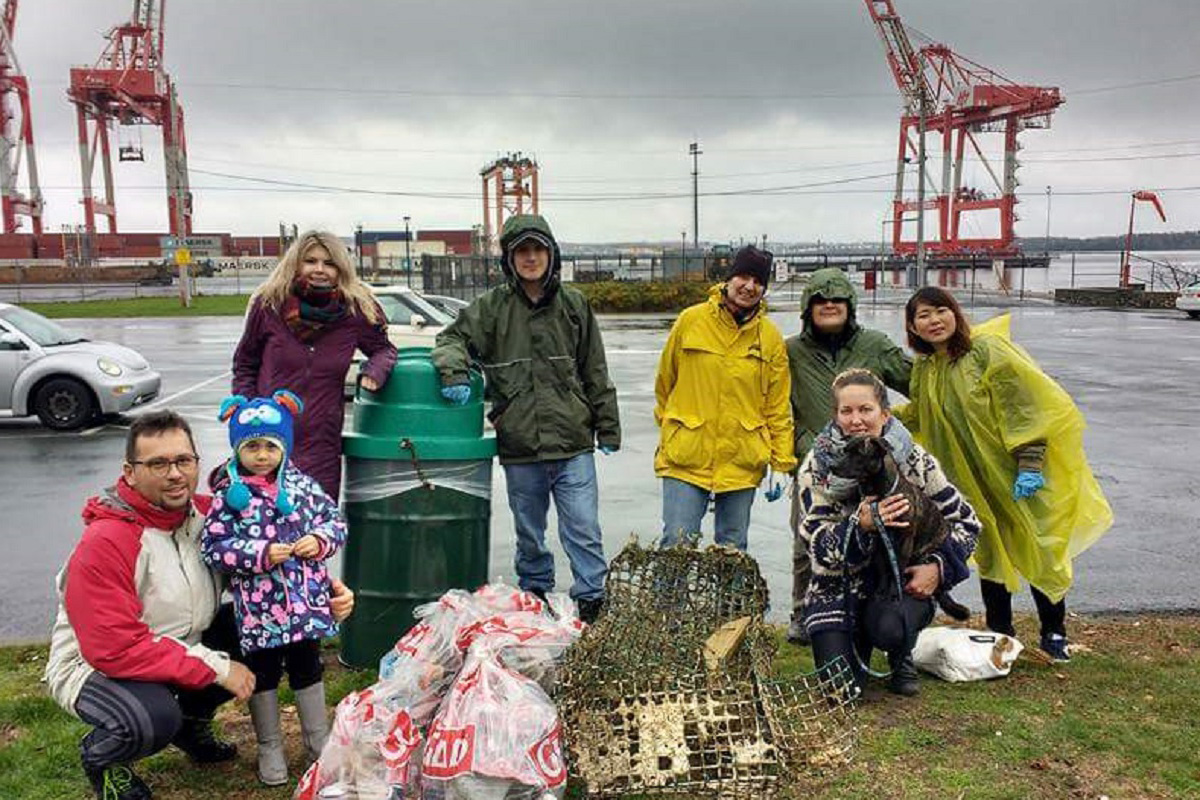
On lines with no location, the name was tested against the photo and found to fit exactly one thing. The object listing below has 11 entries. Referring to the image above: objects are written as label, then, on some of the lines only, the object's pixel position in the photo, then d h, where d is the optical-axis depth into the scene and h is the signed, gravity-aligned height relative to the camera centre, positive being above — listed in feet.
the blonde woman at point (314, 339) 12.27 -0.63
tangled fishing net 9.35 -4.28
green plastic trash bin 12.27 -2.68
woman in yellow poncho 12.76 -2.23
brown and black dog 10.93 -2.40
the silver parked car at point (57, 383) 32.78 -3.07
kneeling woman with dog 11.27 -3.07
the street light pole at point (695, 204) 232.12 +20.52
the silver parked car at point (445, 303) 45.51 -0.69
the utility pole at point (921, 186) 109.48 +11.99
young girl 9.54 -2.60
